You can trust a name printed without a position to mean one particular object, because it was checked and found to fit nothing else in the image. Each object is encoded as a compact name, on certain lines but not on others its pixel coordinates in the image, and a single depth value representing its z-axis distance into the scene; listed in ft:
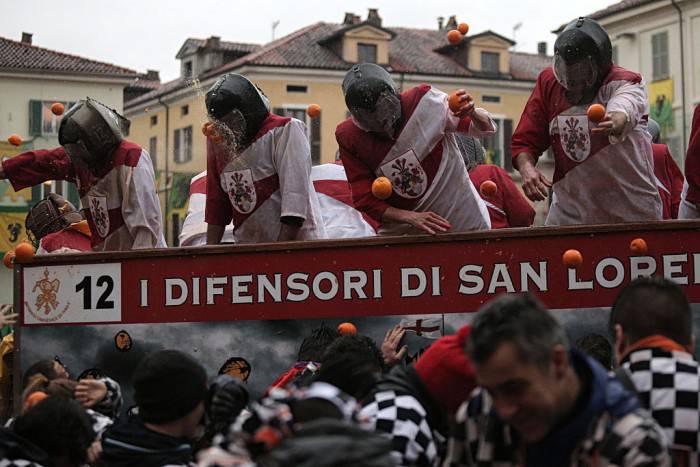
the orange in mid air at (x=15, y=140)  31.94
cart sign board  23.66
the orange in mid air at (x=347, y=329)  24.77
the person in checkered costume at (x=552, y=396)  11.34
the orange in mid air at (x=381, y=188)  25.49
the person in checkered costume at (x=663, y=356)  13.14
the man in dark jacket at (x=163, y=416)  14.88
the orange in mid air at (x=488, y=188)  28.86
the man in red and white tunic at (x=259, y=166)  28.04
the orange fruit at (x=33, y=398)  17.22
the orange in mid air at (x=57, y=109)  31.02
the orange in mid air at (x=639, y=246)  23.30
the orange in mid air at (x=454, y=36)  27.14
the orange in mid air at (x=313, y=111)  31.22
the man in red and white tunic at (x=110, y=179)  29.76
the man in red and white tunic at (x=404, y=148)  26.27
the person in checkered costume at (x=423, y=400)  14.02
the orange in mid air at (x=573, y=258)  23.49
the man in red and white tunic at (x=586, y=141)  25.41
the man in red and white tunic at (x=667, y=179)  28.76
